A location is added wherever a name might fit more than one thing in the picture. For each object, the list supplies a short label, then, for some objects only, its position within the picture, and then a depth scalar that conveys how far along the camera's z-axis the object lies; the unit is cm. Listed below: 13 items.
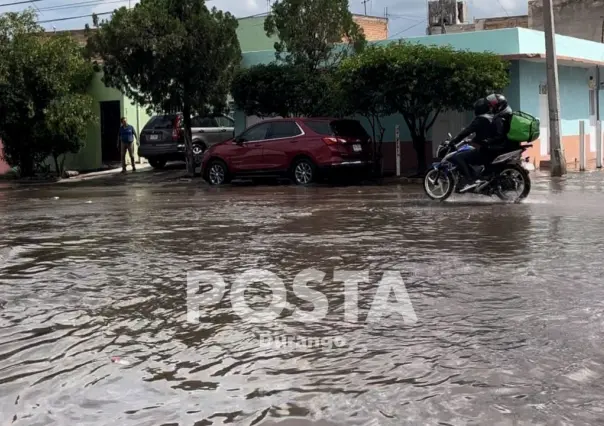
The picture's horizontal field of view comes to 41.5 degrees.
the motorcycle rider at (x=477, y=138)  1352
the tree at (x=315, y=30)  2214
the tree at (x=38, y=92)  2395
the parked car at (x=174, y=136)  2570
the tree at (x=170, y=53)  2180
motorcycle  1355
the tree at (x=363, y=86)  1928
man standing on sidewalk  2627
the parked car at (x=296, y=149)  1892
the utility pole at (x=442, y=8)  3841
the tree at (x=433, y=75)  1866
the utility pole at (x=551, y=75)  1881
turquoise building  2145
